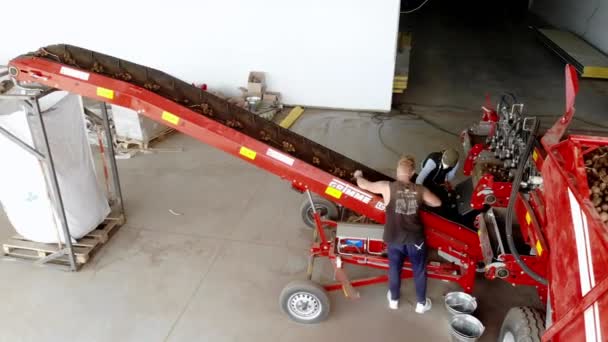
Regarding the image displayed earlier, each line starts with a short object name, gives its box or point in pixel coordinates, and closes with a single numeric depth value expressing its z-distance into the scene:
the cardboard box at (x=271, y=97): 8.54
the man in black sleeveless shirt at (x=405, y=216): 3.72
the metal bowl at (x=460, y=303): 3.99
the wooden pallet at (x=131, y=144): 6.88
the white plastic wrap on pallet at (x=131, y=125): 6.74
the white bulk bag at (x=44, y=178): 4.16
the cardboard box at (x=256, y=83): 8.38
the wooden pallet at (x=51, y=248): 4.58
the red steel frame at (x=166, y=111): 3.72
